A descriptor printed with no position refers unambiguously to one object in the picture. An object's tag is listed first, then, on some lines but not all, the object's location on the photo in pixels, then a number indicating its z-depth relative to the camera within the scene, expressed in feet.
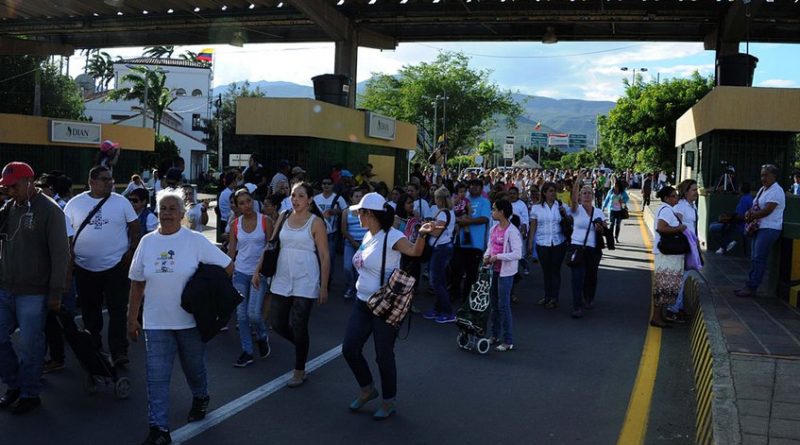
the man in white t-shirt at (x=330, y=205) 40.73
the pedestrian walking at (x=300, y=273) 22.04
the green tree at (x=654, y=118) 142.31
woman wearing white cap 19.88
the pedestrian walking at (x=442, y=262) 32.96
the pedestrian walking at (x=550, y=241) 36.35
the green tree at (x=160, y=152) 163.12
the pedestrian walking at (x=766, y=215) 33.76
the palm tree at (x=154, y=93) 224.53
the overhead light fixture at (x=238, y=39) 82.38
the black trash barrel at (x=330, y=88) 69.41
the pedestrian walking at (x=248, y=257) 24.91
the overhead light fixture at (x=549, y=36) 75.56
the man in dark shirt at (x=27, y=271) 19.29
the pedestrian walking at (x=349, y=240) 37.76
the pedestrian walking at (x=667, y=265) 31.73
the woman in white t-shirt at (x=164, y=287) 17.42
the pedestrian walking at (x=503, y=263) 27.96
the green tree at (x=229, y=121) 220.02
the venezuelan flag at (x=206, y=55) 388.37
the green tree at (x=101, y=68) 328.80
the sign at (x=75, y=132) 84.02
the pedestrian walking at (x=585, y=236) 34.47
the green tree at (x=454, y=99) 201.46
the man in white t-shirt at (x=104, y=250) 22.91
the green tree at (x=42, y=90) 157.43
